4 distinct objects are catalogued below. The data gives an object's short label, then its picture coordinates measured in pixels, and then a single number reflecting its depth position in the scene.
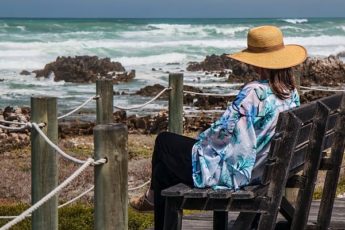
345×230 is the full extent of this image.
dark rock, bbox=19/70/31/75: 34.00
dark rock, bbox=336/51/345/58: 43.94
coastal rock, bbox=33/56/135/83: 31.68
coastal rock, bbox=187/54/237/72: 36.44
